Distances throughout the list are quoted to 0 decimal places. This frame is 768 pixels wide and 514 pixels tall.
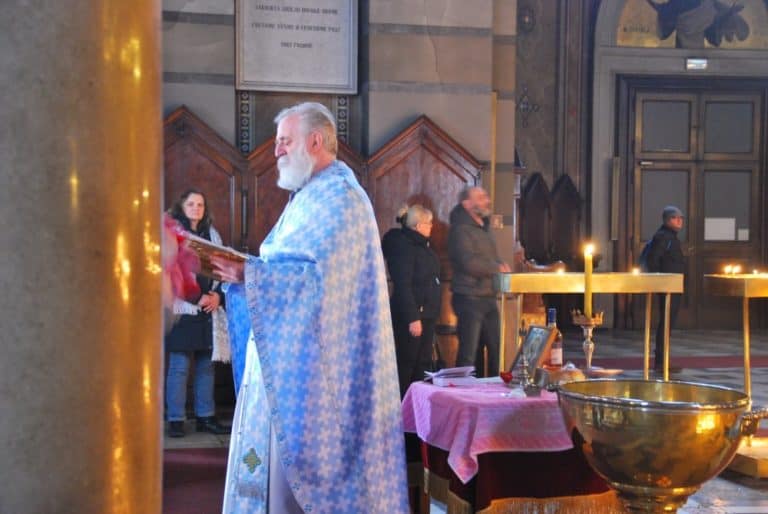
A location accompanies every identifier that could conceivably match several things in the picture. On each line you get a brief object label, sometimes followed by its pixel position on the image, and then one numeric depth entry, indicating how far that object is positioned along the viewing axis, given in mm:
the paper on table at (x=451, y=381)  3963
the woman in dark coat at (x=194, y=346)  6250
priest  3193
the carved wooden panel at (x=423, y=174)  8008
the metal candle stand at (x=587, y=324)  3799
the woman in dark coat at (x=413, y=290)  6914
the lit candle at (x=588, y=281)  3731
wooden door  14945
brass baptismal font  2391
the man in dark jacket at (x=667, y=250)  9852
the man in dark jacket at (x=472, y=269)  7227
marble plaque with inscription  7828
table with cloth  3541
